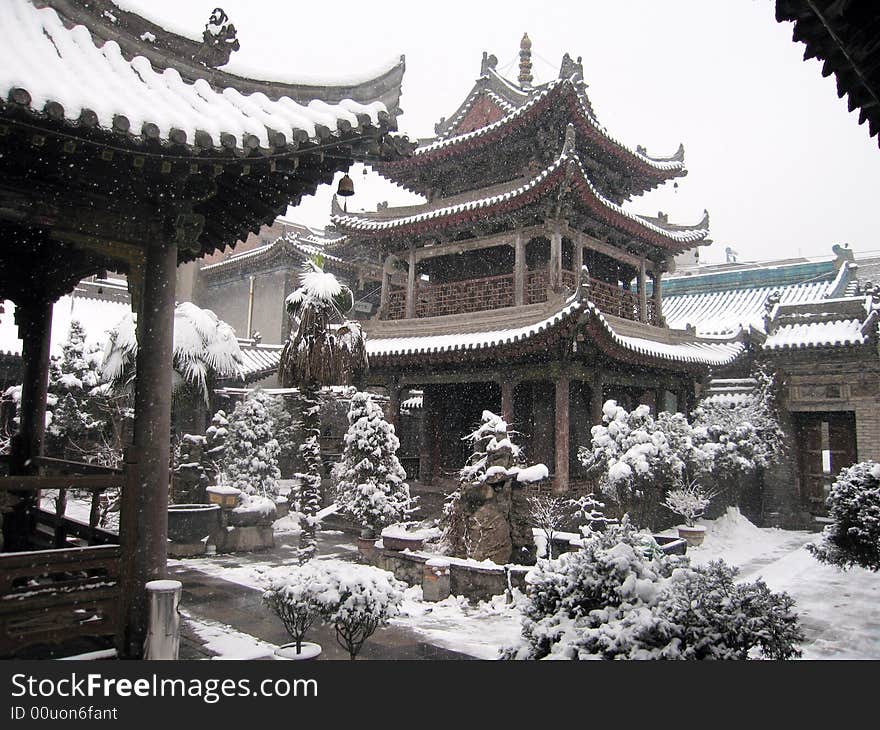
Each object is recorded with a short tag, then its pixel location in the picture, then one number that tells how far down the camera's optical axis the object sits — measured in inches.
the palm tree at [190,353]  466.6
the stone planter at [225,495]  443.8
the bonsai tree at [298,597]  197.8
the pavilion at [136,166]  149.5
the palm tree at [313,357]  312.3
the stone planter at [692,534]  495.5
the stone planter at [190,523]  421.4
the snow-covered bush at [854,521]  339.0
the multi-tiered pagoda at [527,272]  510.6
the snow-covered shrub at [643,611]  138.9
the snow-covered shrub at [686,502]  498.0
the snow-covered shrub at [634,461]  435.8
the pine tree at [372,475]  435.8
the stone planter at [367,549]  417.7
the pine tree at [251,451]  550.3
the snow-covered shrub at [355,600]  197.0
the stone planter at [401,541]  391.9
